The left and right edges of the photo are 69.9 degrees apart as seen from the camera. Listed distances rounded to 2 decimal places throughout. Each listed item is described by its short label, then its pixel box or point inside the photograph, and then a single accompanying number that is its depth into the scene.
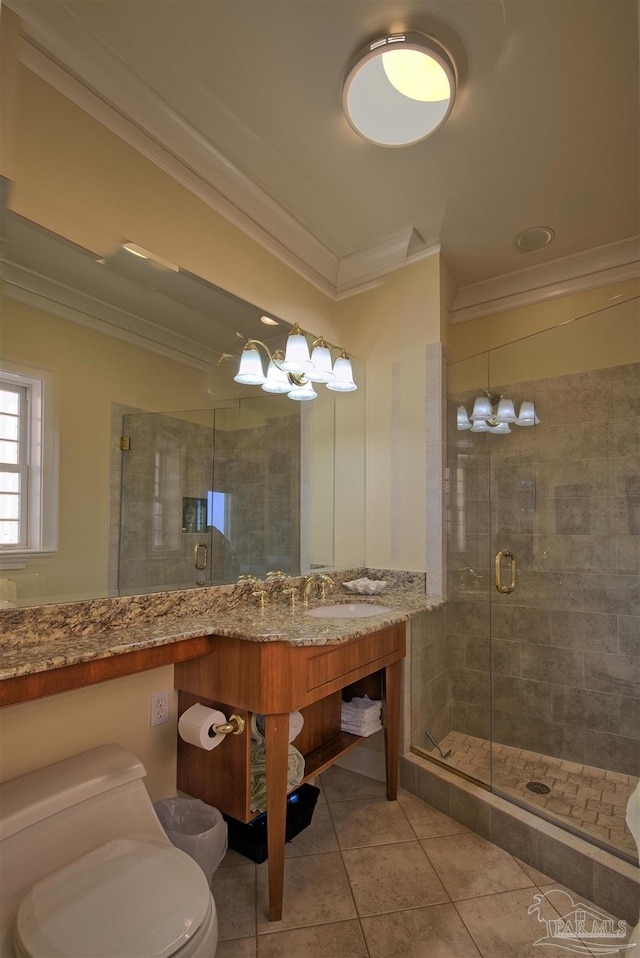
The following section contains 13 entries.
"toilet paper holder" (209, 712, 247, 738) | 1.45
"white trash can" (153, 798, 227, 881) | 1.38
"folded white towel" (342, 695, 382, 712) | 2.03
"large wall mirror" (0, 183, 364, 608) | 1.33
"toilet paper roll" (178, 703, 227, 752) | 1.45
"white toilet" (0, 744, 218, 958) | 0.84
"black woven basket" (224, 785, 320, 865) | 1.62
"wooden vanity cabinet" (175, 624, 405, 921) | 1.41
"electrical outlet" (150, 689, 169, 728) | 1.58
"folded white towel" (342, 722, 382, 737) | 1.99
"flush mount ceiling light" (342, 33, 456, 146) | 1.42
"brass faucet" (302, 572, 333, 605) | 2.18
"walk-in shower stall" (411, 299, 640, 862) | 2.18
